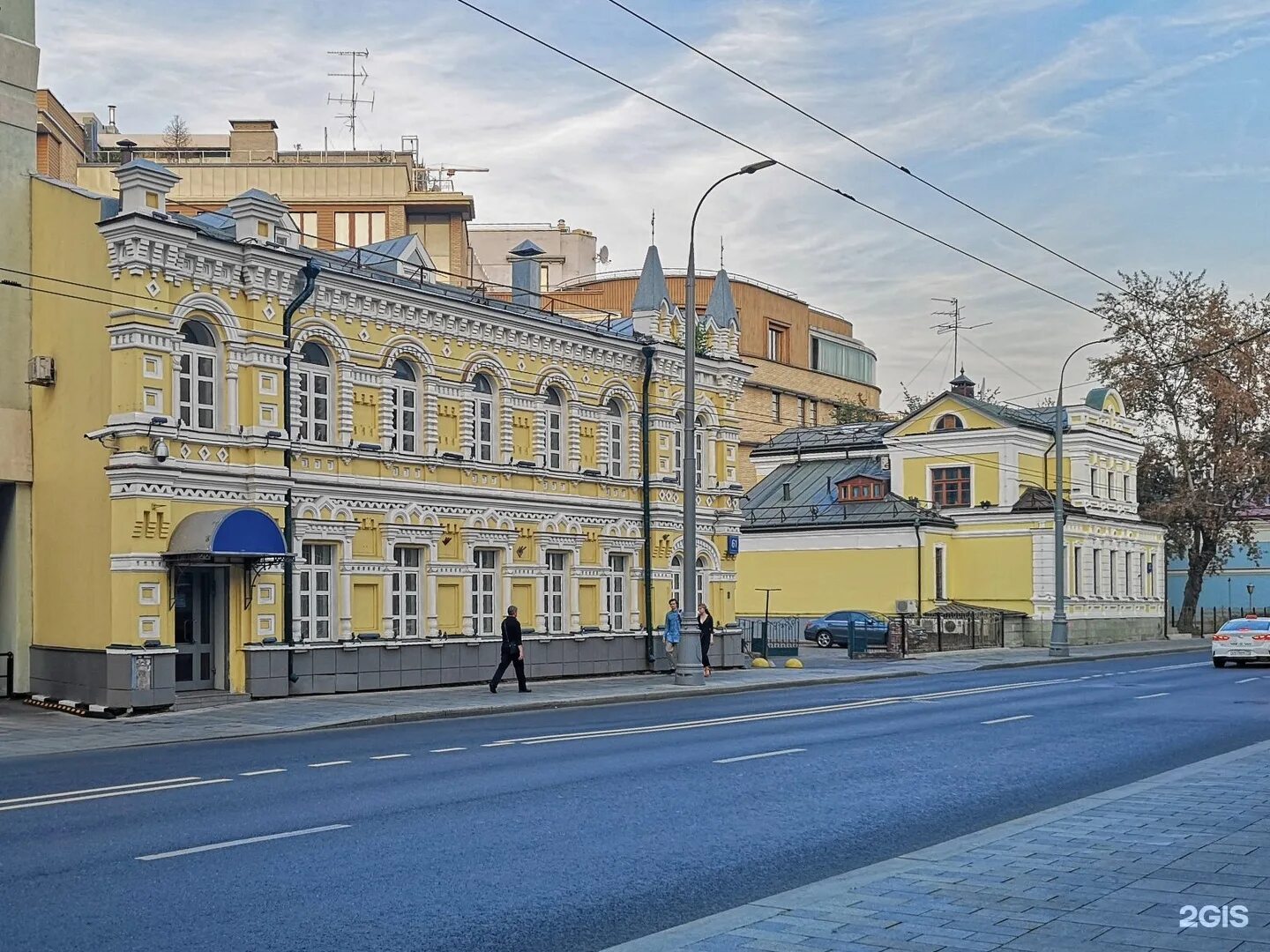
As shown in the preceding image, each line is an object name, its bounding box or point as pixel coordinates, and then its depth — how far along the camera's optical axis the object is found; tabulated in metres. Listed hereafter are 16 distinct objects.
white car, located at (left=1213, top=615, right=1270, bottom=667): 39.22
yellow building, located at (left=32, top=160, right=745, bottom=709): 23.53
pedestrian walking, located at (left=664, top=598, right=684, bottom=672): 33.00
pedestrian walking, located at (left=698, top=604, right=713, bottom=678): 33.75
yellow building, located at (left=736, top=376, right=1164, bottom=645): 57.66
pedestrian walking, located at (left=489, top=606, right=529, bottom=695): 26.77
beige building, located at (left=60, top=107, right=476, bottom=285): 72.81
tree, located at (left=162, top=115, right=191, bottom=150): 82.00
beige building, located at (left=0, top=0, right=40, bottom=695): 25.48
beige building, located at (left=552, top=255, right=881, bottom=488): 85.12
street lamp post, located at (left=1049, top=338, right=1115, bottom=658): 47.12
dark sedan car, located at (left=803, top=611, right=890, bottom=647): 51.33
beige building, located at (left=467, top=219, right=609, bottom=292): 87.56
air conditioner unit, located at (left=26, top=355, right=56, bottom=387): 25.28
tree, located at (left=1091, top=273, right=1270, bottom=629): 66.06
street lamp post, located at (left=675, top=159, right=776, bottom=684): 28.94
